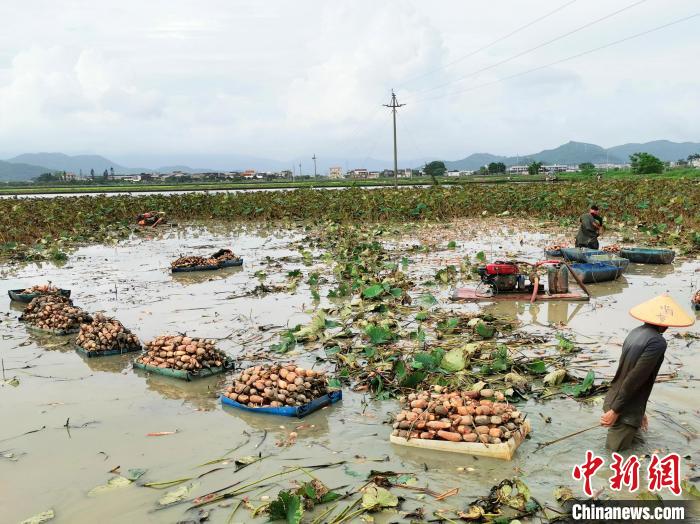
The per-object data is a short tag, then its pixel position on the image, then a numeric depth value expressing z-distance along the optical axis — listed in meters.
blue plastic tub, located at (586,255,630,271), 11.97
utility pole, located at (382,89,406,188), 42.38
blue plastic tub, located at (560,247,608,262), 12.86
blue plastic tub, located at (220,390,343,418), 5.83
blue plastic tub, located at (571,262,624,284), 11.49
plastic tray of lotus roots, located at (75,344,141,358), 7.98
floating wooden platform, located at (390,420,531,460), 4.80
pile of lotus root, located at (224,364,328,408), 5.93
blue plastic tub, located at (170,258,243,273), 14.16
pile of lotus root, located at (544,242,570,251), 14.88
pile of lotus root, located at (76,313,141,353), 8.05
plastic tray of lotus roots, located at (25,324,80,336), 9.11
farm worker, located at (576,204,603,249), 13.52
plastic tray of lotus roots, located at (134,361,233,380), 6.96
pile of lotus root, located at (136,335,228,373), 7.04
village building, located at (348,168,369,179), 141.66
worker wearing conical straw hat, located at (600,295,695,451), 4.30
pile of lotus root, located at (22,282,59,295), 11.03
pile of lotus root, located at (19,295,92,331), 9.23
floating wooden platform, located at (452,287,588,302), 9.94
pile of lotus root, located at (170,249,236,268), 14.23
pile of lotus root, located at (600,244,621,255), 13.79
